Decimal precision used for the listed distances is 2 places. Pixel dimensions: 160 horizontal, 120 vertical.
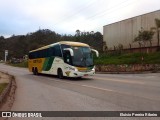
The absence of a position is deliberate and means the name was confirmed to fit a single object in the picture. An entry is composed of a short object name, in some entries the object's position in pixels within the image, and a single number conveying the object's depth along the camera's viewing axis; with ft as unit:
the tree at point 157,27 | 66.06
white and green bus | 33.71
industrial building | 73.27
